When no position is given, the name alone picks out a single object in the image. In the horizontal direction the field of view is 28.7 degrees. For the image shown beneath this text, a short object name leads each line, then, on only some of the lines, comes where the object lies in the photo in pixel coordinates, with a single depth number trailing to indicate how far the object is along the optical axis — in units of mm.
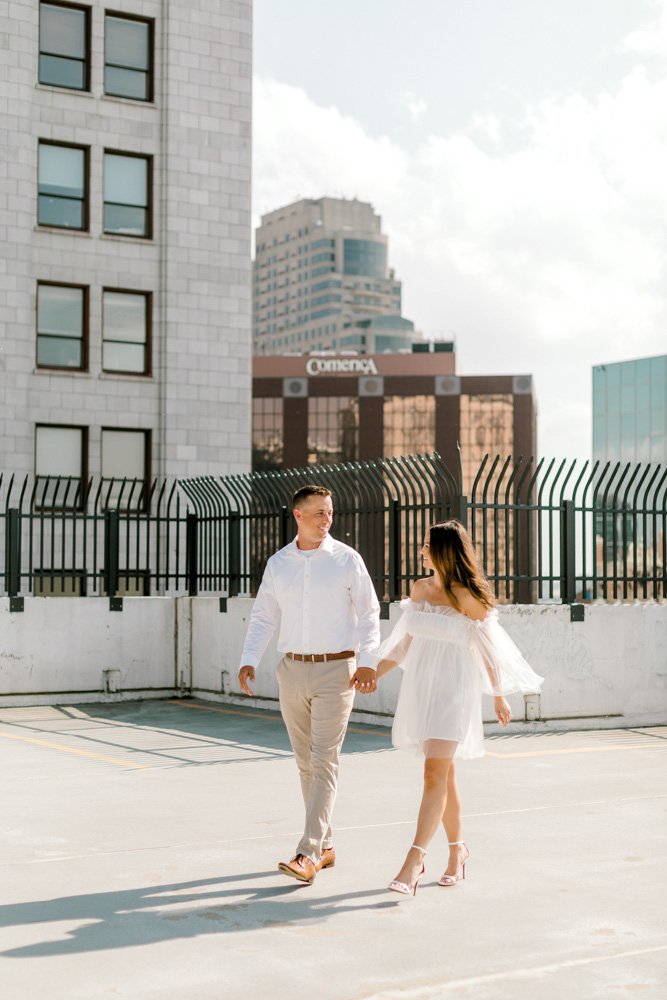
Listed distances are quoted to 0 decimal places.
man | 6820
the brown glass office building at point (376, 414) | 121812
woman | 6523
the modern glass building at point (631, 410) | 111250
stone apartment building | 29672
